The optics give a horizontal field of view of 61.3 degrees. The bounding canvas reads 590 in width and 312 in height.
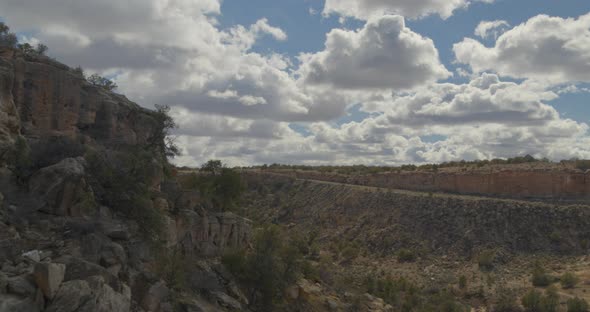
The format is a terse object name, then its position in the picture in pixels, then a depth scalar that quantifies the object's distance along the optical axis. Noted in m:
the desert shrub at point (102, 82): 26.28
